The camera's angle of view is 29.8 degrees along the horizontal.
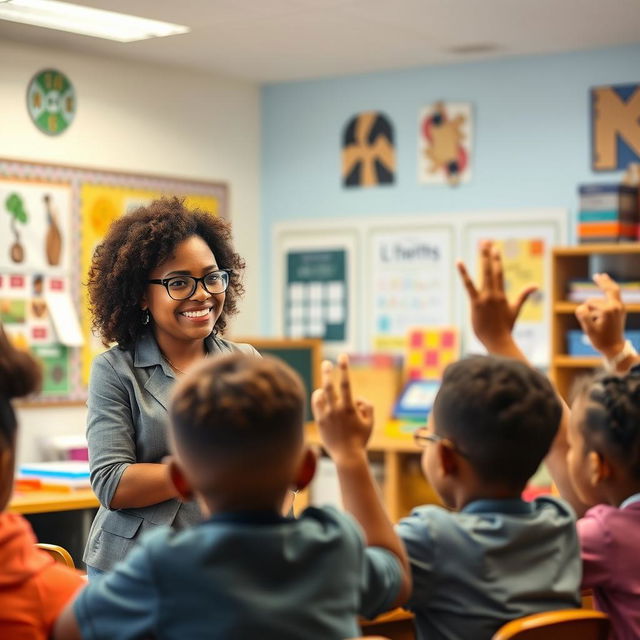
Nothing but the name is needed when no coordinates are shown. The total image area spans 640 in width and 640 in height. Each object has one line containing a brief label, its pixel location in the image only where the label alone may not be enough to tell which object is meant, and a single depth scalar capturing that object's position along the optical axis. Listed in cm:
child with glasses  173
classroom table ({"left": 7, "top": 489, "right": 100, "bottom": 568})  394
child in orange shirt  154
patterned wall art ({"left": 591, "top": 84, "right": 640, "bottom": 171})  568
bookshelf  543
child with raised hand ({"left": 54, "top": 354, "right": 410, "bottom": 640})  145
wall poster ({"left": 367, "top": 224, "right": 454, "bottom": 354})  627
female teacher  233
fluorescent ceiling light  482
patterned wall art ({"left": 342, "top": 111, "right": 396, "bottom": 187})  636
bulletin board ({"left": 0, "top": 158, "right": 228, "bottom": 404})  553
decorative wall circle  561
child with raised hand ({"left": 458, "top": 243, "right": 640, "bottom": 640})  189
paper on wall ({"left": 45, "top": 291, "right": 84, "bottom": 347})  568
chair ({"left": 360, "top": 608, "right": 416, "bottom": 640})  197
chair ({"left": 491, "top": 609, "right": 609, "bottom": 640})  164
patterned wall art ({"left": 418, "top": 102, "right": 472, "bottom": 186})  613
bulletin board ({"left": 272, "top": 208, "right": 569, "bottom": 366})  598
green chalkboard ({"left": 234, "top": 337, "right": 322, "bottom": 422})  622
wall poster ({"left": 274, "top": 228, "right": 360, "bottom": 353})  654
